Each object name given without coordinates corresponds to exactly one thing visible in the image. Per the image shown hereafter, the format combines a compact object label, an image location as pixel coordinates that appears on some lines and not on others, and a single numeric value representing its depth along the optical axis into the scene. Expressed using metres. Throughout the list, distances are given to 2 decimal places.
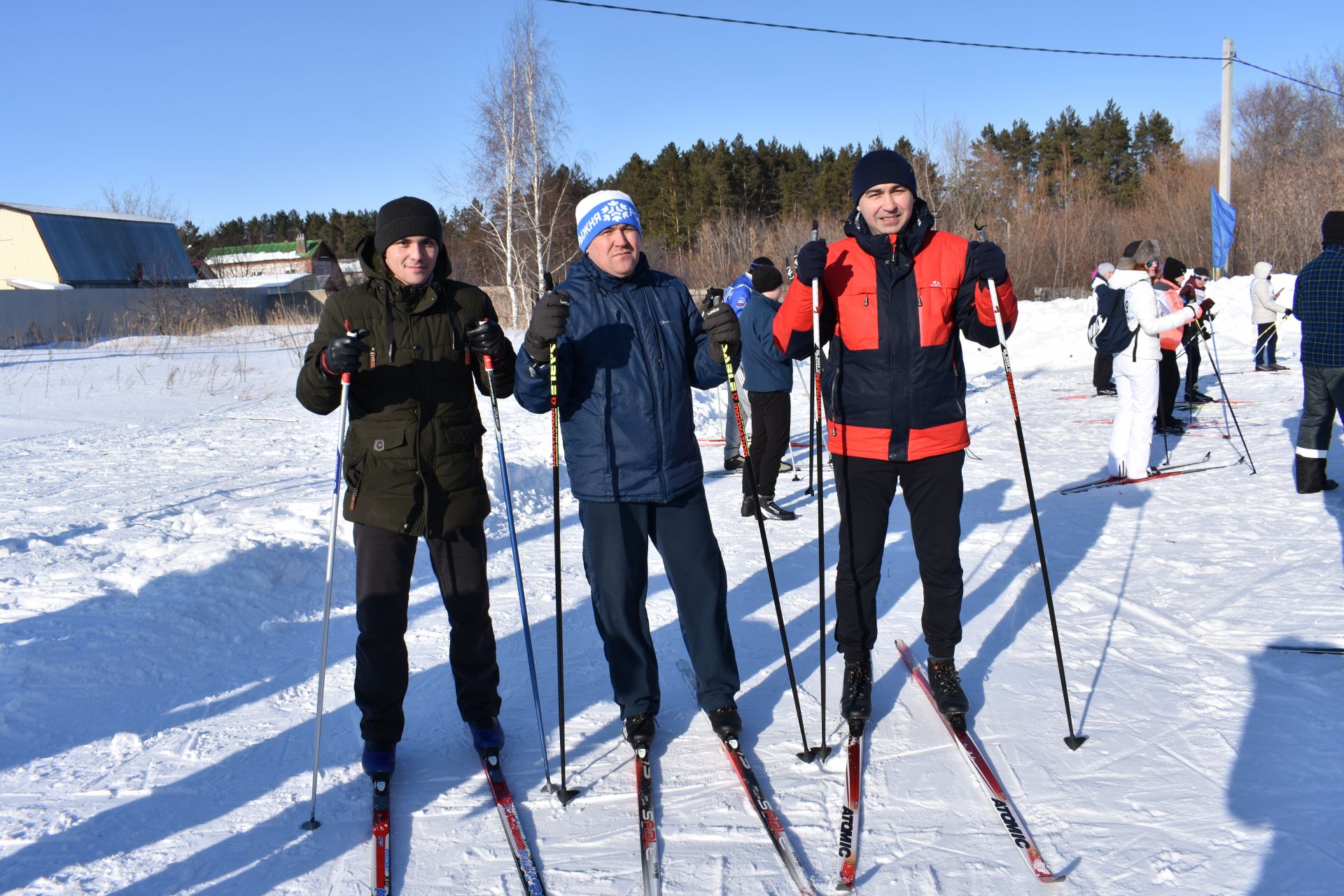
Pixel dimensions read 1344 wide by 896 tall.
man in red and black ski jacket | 3.37
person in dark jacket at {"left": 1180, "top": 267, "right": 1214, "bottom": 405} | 10.87
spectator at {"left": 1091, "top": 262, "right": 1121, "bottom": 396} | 13.30
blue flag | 18.88
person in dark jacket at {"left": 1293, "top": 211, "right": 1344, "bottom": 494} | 6.31
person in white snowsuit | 7.38
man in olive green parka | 3.17
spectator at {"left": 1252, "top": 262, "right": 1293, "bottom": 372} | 13.49
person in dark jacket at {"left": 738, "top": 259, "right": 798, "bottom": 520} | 7.02
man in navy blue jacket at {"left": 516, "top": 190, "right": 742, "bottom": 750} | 3.30
